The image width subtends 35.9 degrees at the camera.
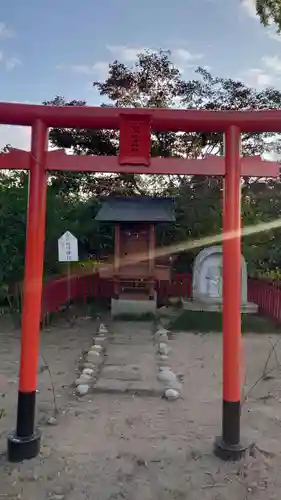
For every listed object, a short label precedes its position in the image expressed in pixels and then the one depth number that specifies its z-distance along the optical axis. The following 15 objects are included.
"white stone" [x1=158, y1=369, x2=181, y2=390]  5.37
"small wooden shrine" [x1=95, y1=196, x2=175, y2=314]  10.02
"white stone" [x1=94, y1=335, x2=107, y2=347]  7.53
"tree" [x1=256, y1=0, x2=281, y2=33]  9.16
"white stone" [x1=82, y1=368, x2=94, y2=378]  5.71
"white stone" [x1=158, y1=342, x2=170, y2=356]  6.99
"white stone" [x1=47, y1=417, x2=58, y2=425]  4.24
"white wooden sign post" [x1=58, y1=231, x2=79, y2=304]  8.42
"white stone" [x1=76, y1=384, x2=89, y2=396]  5.11
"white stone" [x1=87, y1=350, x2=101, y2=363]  6.42
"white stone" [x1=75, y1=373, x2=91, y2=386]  5.42
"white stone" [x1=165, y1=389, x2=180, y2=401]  5.00
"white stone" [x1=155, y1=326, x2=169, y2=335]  8.36
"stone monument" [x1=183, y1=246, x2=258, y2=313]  10.20
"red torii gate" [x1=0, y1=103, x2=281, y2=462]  3.50
